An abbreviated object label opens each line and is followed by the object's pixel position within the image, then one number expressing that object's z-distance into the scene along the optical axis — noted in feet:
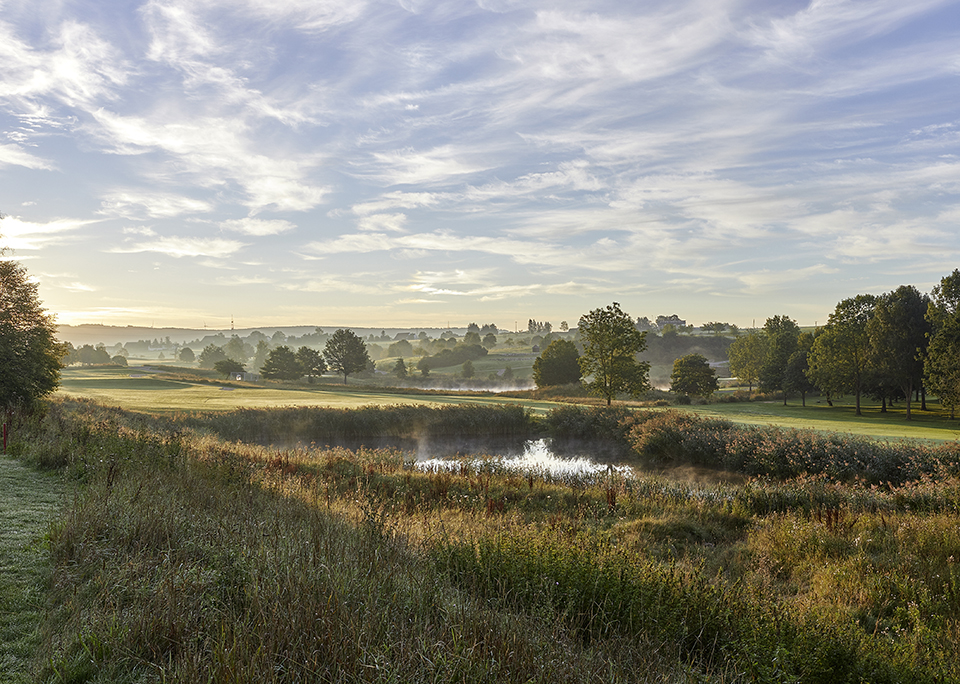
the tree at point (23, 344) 66.85
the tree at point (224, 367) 285.64
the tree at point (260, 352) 625.33
